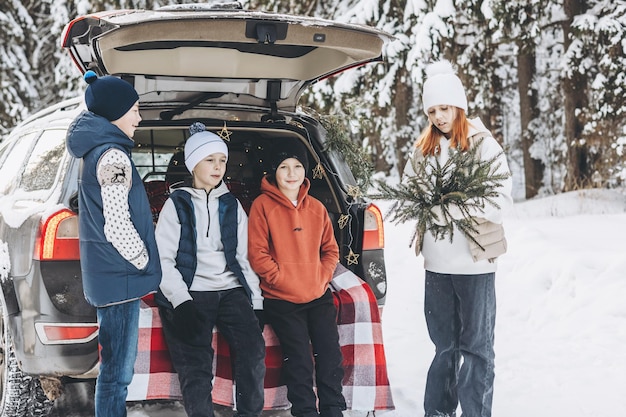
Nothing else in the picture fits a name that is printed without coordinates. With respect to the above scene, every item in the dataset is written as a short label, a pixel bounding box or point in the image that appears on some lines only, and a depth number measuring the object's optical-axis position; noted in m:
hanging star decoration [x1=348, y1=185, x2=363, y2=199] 4.11
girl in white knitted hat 3.34
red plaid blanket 3.41
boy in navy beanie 2.95
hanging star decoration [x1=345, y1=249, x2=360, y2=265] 4.06
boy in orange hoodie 3.46
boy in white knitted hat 3.28
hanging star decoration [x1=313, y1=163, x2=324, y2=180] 4.21
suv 3.13
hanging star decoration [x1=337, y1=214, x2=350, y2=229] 4.12
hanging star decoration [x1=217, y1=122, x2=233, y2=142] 4.18
